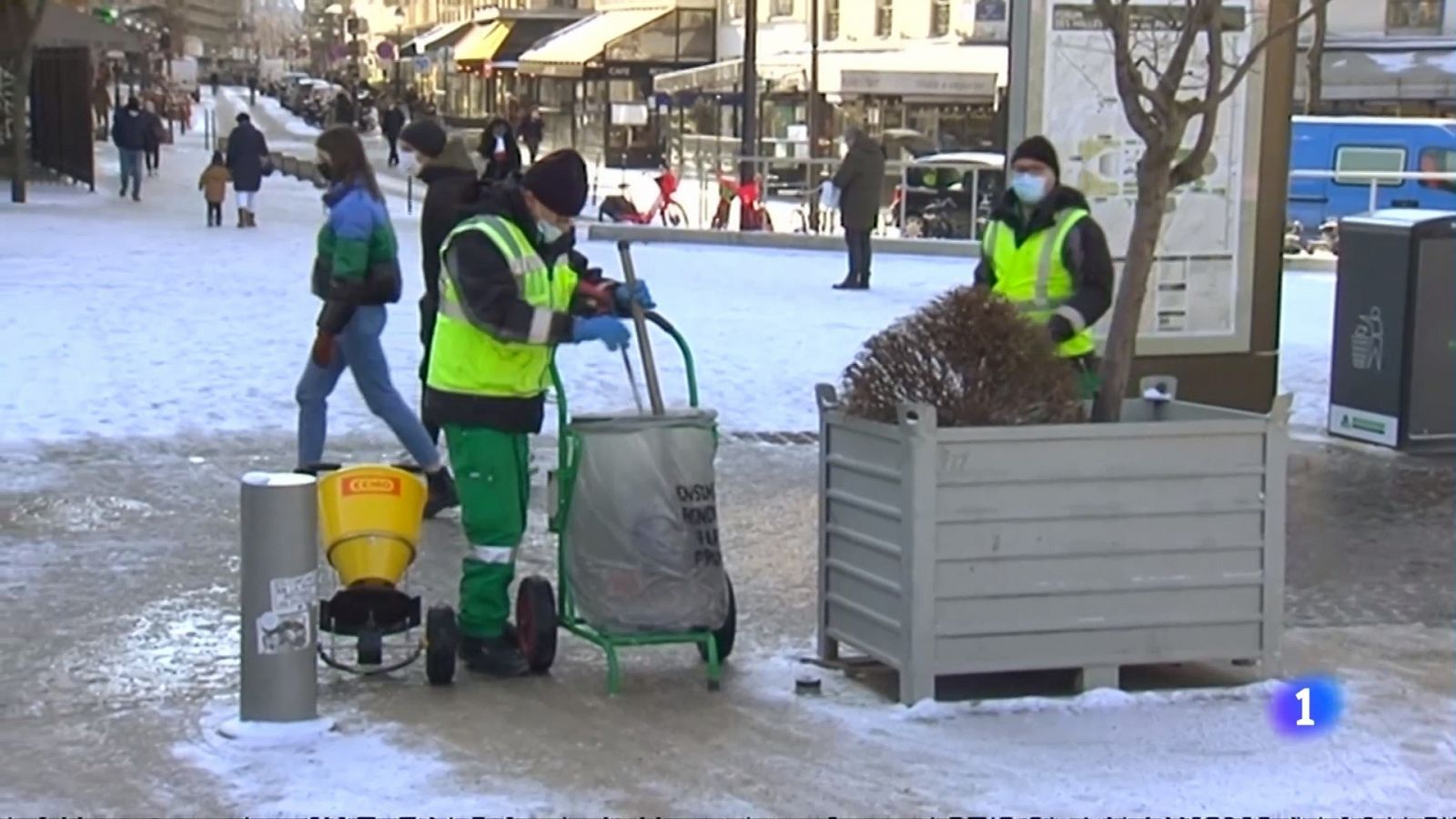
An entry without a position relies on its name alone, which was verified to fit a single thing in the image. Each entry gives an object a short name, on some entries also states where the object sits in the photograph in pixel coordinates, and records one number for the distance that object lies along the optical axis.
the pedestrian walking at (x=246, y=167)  24.50
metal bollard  5.61
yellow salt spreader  6.25
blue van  28.52
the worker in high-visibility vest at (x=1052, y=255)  7.48
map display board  9.66
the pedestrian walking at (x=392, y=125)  40.41
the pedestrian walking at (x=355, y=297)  8.39
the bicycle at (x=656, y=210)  26.41
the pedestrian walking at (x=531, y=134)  37.22
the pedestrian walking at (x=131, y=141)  29.72
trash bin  11.17
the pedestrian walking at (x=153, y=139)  31.80
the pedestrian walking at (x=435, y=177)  8.75
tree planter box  5.96
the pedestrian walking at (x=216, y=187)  25.14
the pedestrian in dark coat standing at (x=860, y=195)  19.02
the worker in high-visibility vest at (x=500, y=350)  6.17
